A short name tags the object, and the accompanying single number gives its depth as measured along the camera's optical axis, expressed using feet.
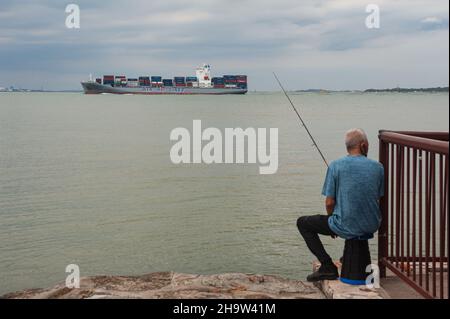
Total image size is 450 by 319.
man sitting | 15.49
